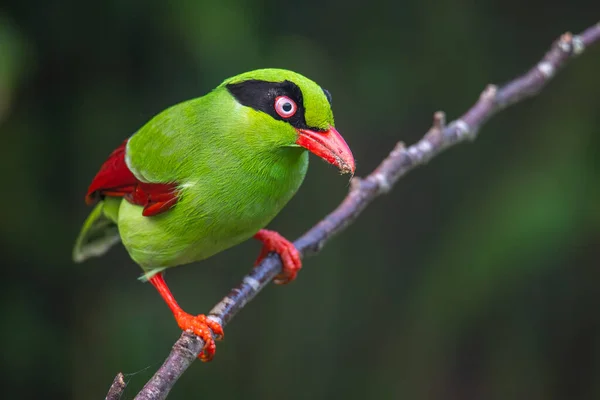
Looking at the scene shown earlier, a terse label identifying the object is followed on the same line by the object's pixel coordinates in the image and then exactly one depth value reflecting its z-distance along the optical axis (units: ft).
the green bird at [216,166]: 13.64
